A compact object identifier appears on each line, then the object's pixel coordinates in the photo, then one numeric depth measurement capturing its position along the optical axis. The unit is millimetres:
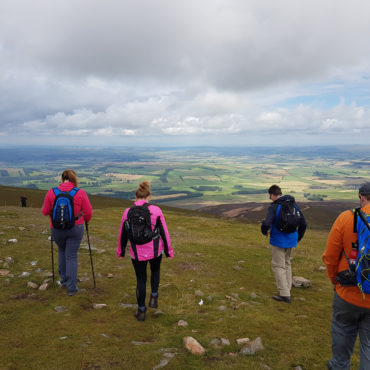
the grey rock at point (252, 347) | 6484
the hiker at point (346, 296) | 4945
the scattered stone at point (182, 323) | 8039
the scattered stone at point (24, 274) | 11502
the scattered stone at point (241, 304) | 9707
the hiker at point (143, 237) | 7707
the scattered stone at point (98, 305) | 9023
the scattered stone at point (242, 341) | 6973
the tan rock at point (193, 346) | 6418
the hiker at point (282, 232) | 9844
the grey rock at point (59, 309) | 8631
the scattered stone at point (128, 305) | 9258
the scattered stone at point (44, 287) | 10216
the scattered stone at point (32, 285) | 10375
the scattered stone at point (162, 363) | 5832
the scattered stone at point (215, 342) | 6870
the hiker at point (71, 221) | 9148
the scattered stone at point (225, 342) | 6913
